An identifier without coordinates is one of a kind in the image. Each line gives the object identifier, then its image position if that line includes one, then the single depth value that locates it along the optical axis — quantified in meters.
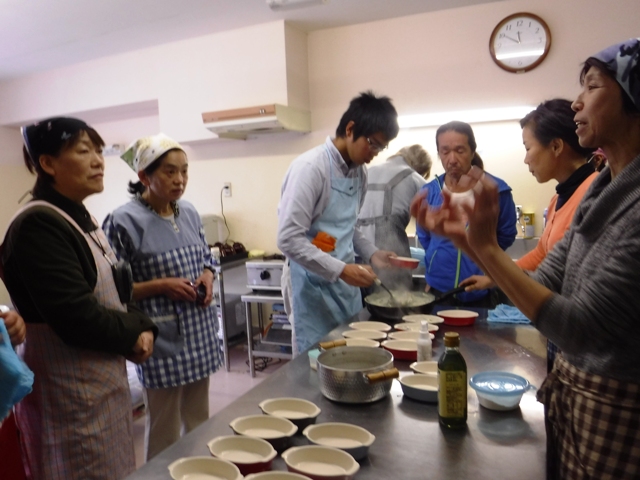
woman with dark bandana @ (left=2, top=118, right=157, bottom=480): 1.32
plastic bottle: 1.41
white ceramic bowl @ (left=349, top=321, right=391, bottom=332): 1.74
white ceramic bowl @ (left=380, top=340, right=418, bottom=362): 1.48
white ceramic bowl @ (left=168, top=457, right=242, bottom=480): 0.91
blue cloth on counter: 1.82
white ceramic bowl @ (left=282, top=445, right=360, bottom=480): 0.89
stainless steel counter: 0.94
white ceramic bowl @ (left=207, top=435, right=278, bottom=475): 0.93
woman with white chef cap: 1.75
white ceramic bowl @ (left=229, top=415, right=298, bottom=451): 1.03
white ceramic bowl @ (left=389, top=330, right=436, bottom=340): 1.61
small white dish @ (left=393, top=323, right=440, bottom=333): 1.70
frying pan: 1.81
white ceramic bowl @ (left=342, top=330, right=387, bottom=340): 1.64
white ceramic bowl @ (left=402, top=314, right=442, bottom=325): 1.80
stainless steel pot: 1.17
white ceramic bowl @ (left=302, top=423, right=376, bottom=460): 1.00
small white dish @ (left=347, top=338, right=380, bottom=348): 1.54
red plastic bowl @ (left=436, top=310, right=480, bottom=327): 1.80
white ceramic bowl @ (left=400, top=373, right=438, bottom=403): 1.21
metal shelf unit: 3.60
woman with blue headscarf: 0.85
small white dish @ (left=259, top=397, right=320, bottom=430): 1.13
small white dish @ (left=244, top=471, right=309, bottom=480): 0.87
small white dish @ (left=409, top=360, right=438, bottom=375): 1.35
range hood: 3.45
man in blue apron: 1.86
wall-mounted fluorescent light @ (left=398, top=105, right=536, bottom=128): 3.42
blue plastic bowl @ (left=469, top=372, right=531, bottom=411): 1.15
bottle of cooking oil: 1.06
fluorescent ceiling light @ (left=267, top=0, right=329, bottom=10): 2.52
